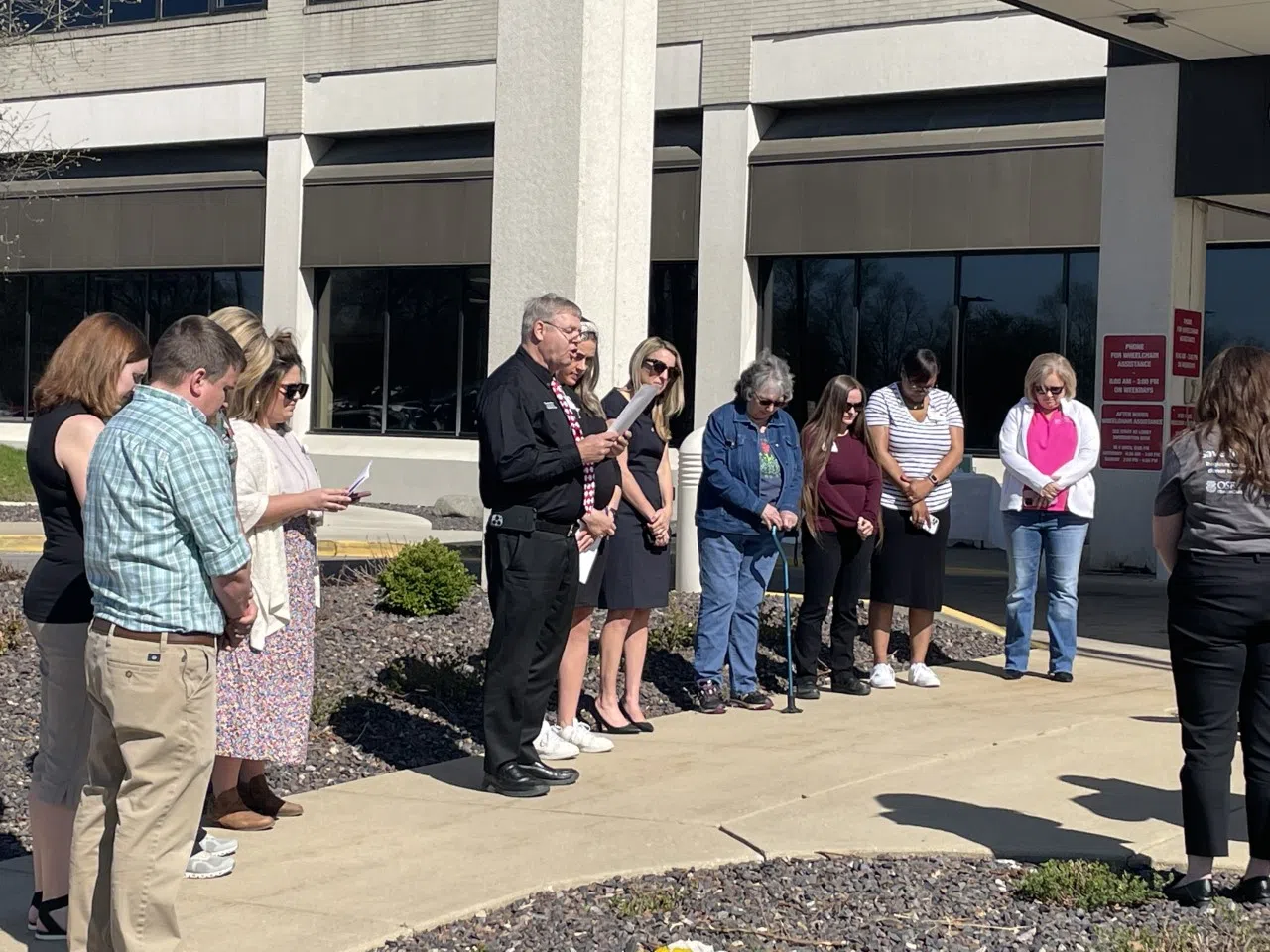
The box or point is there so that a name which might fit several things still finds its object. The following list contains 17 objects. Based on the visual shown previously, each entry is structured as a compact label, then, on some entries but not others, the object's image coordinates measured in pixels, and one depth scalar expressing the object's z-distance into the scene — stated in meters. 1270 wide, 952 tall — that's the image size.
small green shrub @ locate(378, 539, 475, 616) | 11.19
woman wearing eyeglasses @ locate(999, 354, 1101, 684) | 10.81
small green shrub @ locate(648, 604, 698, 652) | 10.83
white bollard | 12.94
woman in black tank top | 5.43
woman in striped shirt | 10.44
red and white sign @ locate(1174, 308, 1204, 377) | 16.34
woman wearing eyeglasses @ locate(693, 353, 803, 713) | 9.48
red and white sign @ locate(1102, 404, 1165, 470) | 16.25
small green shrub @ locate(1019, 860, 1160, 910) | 5.88
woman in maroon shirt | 10.16
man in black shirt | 7.29
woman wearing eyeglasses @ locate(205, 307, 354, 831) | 6.57
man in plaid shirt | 4.85
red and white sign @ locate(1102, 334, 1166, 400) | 16.22
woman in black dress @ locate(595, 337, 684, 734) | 8.73
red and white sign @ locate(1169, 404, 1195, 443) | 16.27
